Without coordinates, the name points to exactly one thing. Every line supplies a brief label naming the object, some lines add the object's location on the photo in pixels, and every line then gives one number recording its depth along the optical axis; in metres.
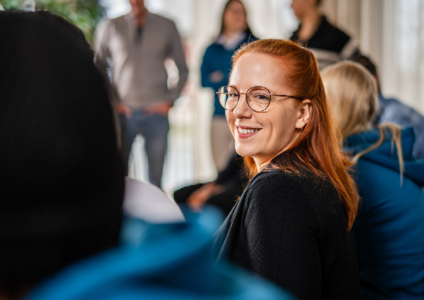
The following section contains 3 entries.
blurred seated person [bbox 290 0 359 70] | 2.84
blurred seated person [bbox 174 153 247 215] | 2.20
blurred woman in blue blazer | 3.10
